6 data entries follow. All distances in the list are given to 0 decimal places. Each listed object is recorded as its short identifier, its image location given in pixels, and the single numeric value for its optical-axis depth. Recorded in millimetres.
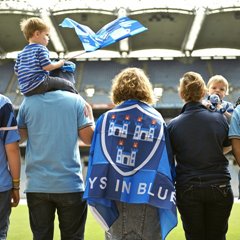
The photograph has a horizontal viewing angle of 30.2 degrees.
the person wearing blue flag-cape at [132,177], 2900
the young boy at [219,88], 3908
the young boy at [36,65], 3230
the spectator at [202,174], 3207
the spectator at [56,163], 3043
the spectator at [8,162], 3160
